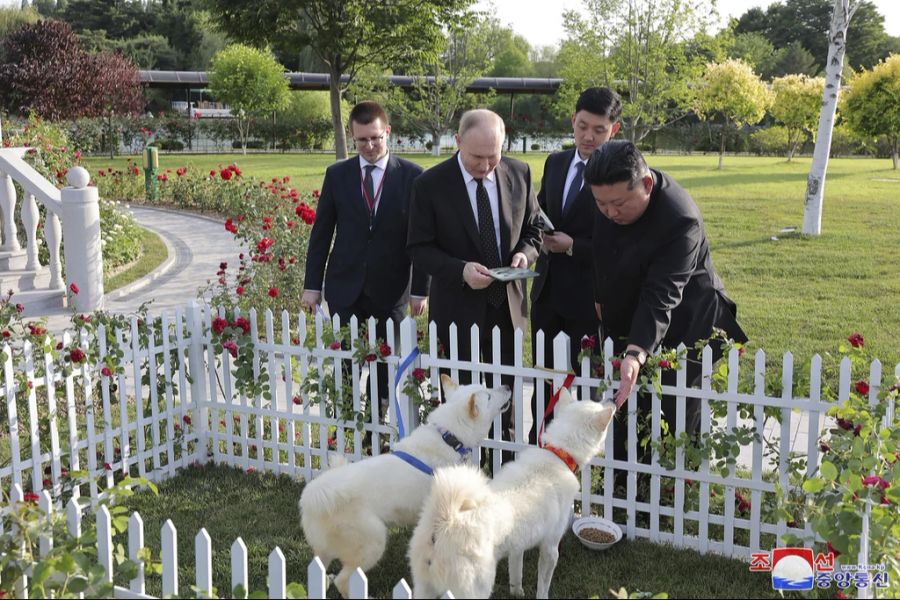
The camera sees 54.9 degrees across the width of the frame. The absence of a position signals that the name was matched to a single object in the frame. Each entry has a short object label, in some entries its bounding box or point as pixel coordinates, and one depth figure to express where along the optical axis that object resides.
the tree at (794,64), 64.19
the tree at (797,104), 37.09
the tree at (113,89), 30.87
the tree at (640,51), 29.02
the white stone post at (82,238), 8.79
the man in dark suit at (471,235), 4.73
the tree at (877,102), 30.20
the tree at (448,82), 41.16
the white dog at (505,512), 3.02
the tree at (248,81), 42.41
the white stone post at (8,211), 10.09
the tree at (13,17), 39.25
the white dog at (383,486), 3.58
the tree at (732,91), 35.81
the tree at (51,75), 28.55
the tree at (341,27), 19.06
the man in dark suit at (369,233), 5.19
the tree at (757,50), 63.94
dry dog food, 4.16
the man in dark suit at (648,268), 3.73
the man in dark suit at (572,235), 4.79
